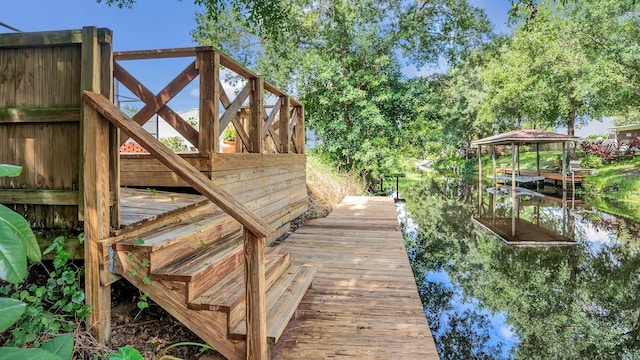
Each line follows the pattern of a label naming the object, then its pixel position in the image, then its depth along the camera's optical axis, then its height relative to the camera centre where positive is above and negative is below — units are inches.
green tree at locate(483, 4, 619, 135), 514.3 +153.8
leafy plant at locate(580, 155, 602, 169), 679.7 +24.2
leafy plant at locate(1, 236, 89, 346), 68.2 -26.6
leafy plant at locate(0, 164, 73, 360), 32.2 -8.4
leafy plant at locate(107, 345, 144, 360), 49.2 -24.5
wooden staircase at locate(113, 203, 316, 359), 81.0 -25.1
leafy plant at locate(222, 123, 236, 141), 315.2 +37.0
